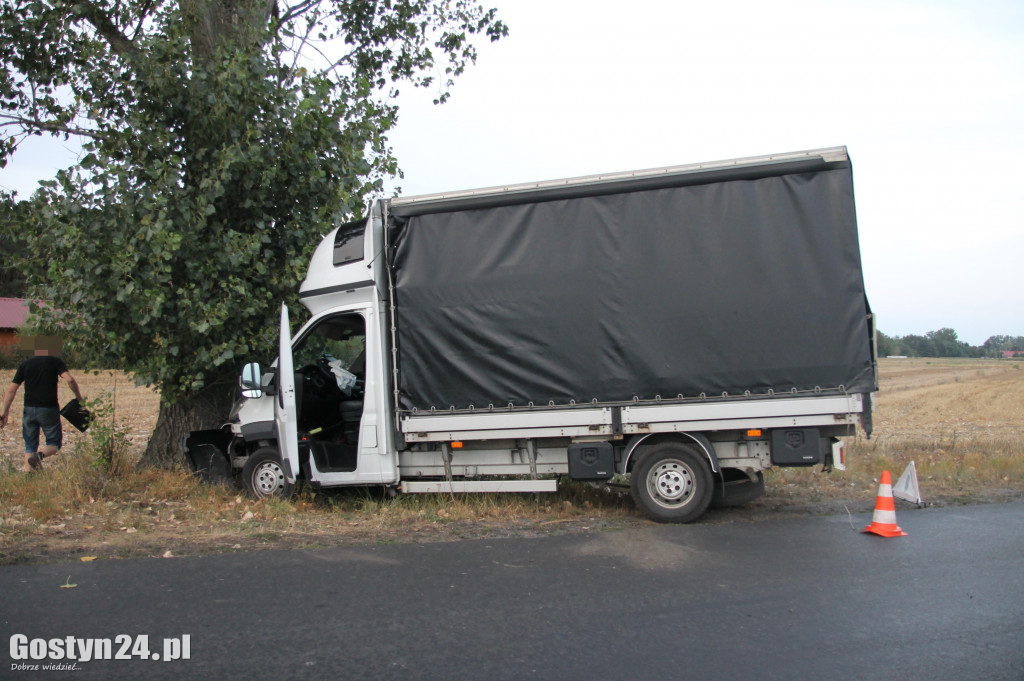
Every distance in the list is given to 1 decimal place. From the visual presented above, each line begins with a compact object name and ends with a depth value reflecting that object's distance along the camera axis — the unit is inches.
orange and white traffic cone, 277.9
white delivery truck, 290.4
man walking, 391.9
